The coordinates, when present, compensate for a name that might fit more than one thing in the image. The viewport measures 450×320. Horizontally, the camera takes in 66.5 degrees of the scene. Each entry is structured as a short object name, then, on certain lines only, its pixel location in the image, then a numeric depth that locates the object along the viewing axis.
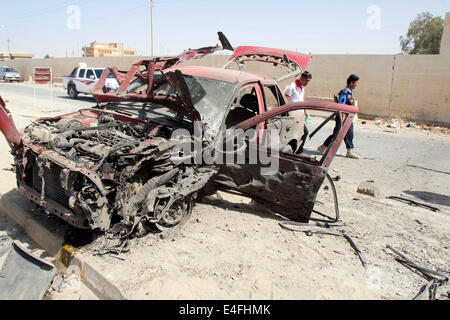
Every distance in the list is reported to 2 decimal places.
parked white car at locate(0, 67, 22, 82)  30.89
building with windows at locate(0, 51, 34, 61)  52.46
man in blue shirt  6.93
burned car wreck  3.19
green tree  29.67
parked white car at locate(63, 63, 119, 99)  18.31
